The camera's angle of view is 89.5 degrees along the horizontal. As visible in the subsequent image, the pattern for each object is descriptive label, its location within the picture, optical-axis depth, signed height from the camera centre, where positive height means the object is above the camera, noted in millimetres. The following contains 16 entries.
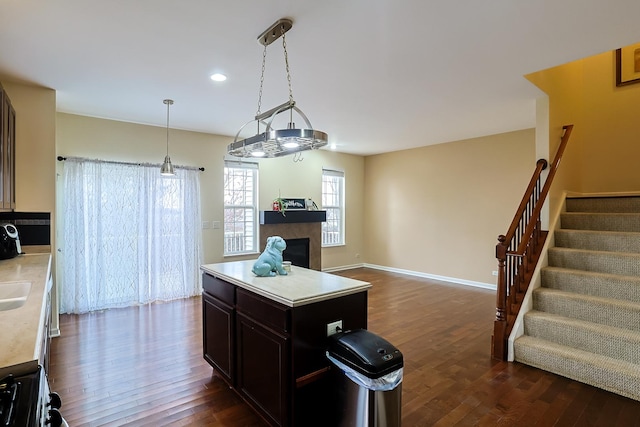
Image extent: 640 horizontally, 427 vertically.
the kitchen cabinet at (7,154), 2510 +489
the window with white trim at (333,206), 7189 +87
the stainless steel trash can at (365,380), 1741 -952
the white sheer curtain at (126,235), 4199 -351
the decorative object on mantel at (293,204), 6180 +117
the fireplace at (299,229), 5965 -369
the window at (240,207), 5695 +57
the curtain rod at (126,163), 4113 +675
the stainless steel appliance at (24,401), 805 -518
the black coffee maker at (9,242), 2857 -282
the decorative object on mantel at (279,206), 6035 +76
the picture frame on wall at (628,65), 4281 +1937
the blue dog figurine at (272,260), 2422 -380
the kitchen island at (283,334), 1879 -788
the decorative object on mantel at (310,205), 6602 +101
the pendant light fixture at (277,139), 1964 +465
